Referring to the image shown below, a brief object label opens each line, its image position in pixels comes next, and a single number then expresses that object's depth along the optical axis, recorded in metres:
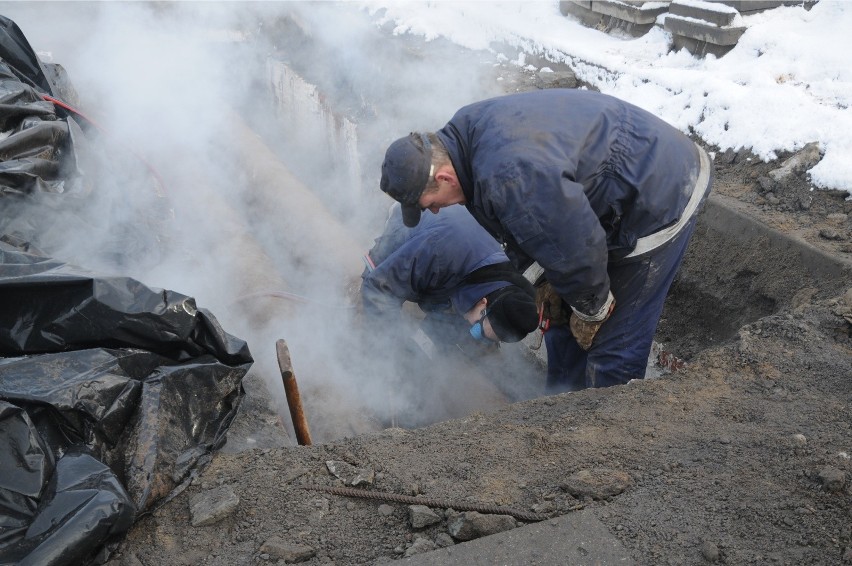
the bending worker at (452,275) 3.92
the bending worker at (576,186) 2.64
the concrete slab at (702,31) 5.55
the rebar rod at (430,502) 2.19
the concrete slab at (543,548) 1.99
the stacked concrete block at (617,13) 6.57
